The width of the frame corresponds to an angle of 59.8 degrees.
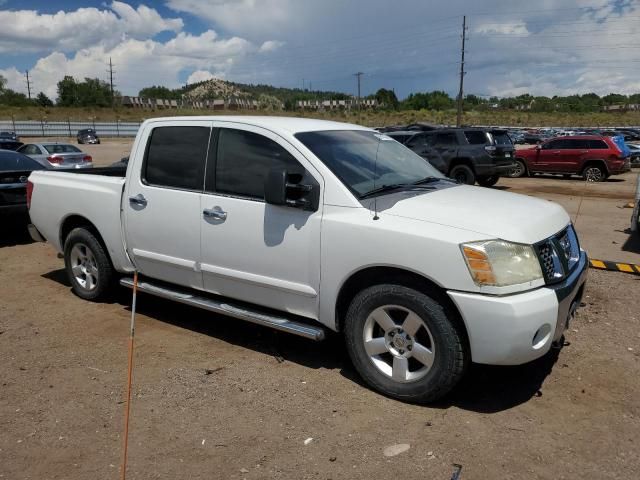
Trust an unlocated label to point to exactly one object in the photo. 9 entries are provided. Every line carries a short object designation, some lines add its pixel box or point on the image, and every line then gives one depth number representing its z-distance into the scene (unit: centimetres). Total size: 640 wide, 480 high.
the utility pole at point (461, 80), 5653
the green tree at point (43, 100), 10884
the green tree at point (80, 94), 10500
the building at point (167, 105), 9925
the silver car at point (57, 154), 2081
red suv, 1895
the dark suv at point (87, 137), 4919
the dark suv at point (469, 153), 1532
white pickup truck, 333
